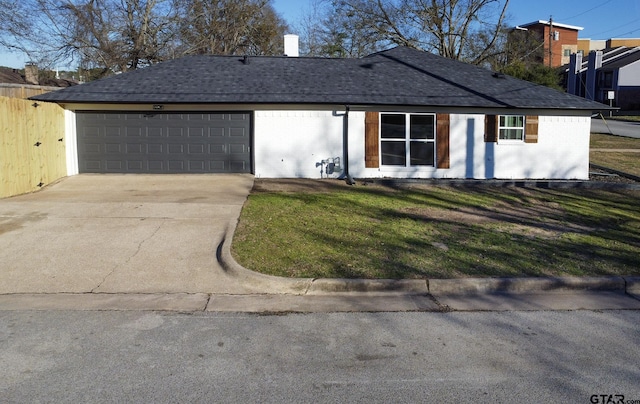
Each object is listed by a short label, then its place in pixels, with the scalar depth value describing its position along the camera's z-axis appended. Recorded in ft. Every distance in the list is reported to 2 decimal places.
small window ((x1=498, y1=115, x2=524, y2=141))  59.98
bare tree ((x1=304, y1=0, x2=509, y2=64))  124.88
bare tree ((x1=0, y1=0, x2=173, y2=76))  110.11
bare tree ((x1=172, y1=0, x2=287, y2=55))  126.62
